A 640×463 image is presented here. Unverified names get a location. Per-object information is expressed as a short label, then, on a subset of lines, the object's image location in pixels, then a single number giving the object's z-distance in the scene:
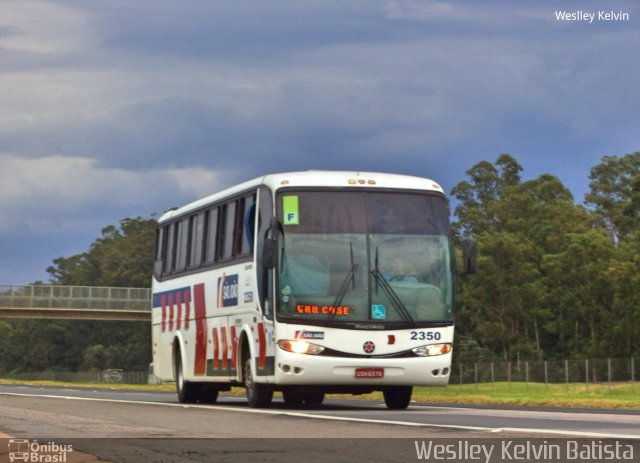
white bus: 23.50
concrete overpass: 88.44
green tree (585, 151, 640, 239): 134.00
